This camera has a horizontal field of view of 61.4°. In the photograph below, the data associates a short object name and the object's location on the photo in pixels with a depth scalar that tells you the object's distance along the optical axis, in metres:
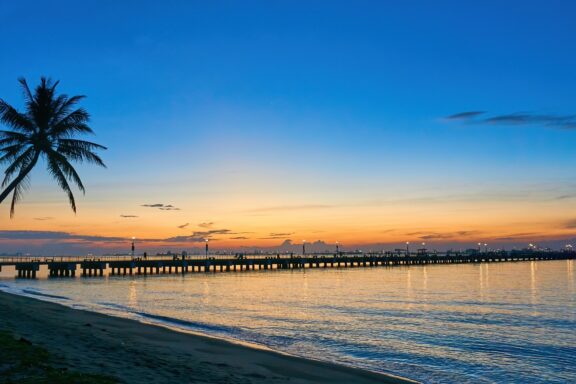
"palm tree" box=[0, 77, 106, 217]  27.78
